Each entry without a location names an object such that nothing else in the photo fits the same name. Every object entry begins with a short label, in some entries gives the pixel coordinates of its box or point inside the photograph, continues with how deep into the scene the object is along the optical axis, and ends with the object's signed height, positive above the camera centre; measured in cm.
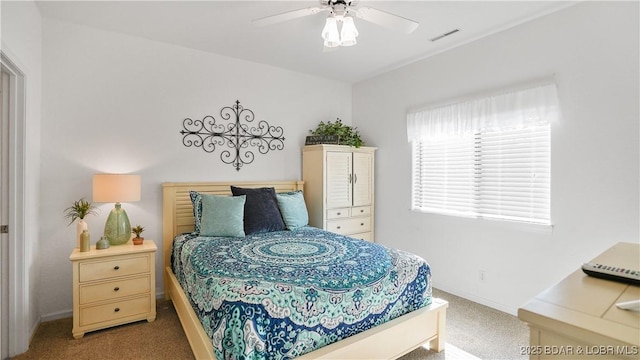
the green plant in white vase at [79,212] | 263 -29
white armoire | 388 -11
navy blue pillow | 309 -32
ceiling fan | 212 +110
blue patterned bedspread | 156 -64
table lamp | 260 -14
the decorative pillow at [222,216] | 291 -35
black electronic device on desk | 107 -33
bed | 174 -90
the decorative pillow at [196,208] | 309 -29
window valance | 265 +63
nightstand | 243 -87
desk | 74 -36
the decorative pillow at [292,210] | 336 -33
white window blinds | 273 +23
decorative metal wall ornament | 344 +51
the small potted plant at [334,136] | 400 +56
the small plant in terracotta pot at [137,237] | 279 -52
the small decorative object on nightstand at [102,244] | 262 -54
